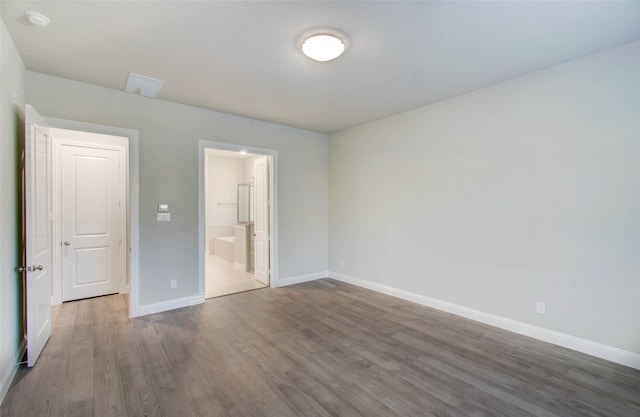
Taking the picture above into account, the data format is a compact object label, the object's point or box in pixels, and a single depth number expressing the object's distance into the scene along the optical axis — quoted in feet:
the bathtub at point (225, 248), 23.98
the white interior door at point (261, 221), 16.91
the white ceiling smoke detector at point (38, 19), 7.08
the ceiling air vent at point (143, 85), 10.54
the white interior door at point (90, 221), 14.14
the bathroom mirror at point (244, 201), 25.90
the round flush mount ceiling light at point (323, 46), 7.89
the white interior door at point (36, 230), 8.16
